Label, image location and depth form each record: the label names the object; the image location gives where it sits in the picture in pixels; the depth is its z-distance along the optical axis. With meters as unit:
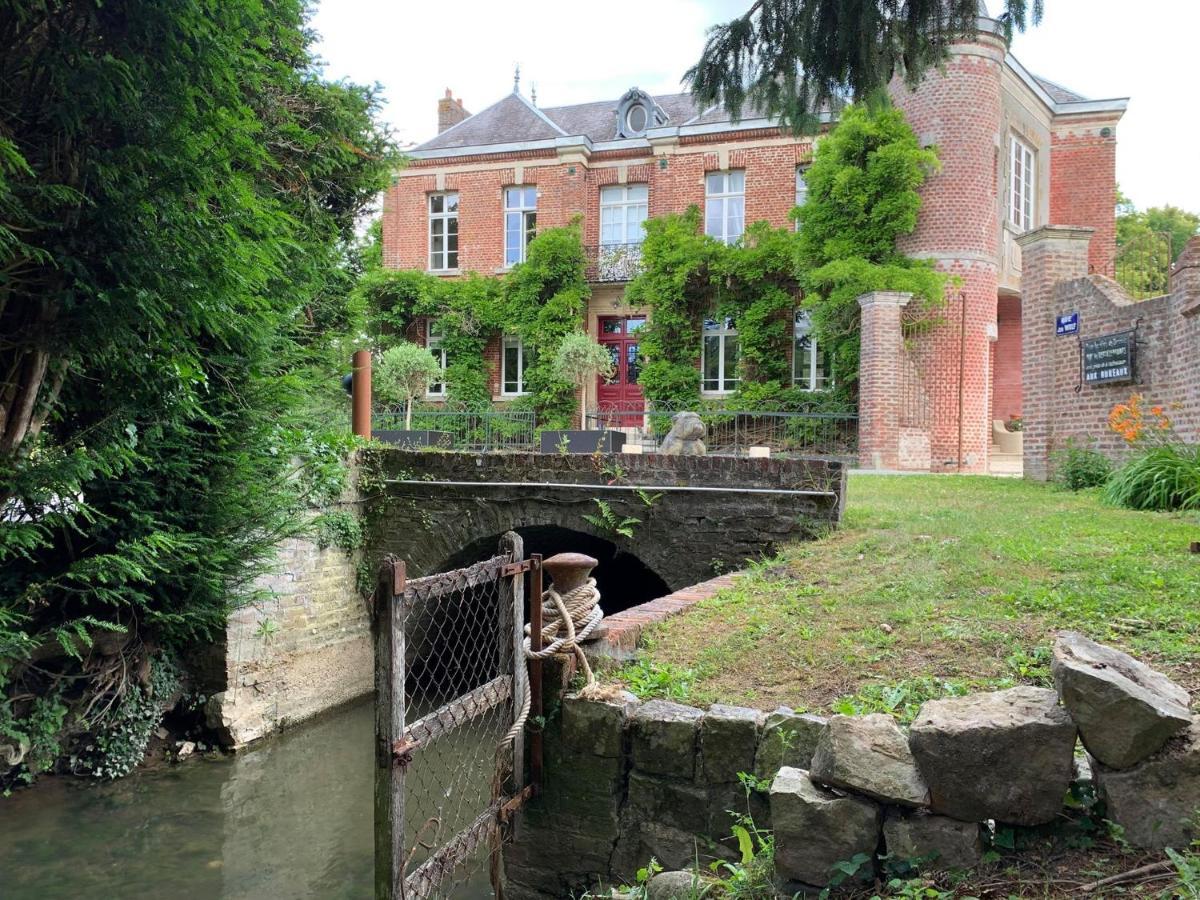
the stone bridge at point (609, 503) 7.88
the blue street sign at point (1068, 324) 11.20
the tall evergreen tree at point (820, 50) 4.93
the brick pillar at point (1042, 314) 11.72
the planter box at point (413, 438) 14.87
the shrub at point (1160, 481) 8.26
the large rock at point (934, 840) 2.56
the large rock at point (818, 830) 2.65
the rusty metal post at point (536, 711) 4.06
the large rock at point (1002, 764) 2.50
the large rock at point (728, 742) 3.51
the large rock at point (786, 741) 3.34
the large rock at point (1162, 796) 2.36
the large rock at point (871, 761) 2.60
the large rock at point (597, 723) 3.86
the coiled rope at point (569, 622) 4.03
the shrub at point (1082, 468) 10.60
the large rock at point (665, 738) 3.65
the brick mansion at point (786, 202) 17.12
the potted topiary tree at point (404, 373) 19.16
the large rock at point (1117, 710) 2.37
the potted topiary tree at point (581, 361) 19.91
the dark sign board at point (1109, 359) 10.23
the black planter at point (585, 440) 11.63
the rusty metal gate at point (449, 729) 3.14
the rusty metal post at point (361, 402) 9.99
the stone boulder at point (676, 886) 2.88
